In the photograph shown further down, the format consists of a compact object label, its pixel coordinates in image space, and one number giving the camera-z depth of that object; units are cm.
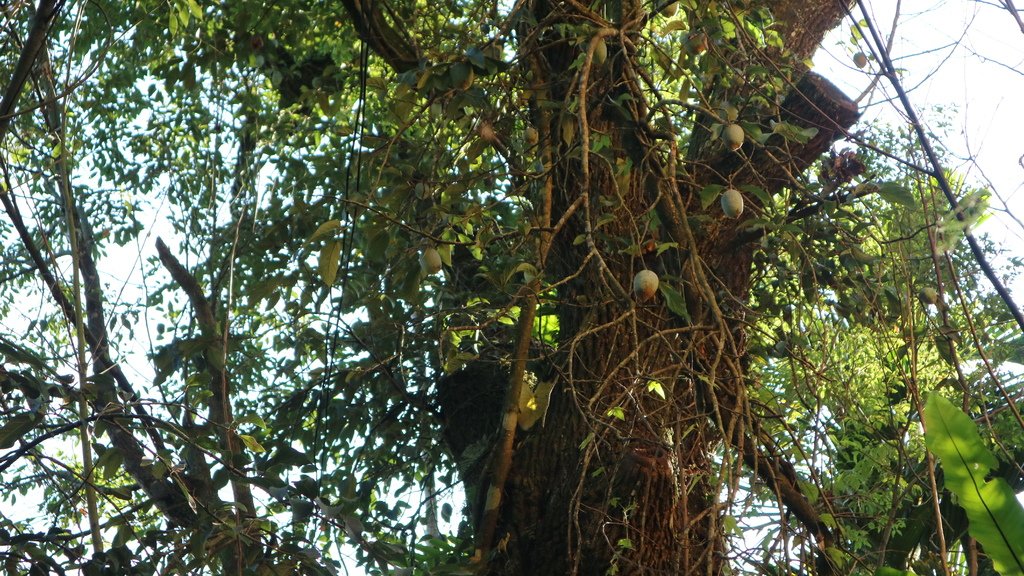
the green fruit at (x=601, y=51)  831
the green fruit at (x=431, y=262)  825
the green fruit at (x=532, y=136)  880
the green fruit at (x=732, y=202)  828
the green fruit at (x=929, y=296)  856
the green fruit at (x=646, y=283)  823
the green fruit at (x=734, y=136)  823
